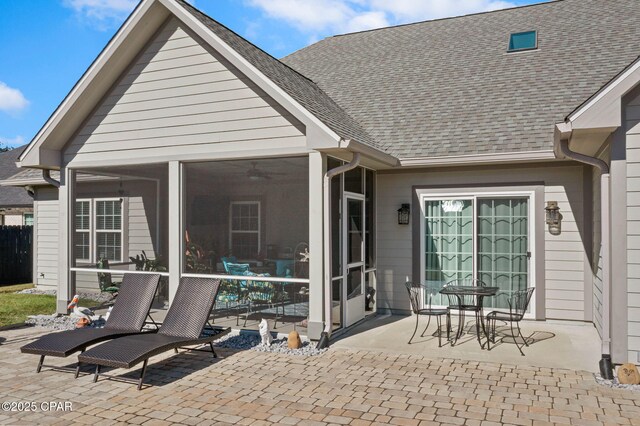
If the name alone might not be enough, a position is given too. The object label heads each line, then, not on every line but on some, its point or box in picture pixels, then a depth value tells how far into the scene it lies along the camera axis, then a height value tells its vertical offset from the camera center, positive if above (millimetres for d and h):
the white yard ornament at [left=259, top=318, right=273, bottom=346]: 7012 -1640
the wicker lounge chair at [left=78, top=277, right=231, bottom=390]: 5371 -1468
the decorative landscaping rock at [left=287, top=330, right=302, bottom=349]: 6852 -1704
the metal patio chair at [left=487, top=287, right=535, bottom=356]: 6625 -1358
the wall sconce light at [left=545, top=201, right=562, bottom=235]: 8188 -29
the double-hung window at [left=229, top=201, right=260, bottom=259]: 7777 -197
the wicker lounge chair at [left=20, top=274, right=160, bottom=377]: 5801 -1462
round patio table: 6863 -1046
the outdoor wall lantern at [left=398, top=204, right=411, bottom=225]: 9109 +41
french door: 8523 -429
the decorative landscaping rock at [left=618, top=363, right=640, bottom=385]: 5242 -1663
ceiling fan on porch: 7641 +655
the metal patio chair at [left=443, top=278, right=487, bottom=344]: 6957 -1273
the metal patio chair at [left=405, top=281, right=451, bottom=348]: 7035 -1354
